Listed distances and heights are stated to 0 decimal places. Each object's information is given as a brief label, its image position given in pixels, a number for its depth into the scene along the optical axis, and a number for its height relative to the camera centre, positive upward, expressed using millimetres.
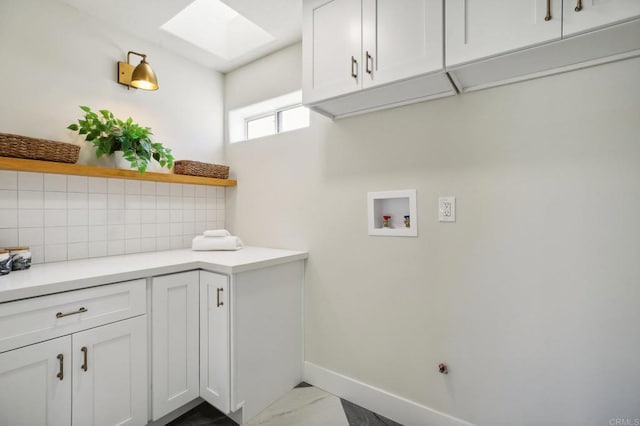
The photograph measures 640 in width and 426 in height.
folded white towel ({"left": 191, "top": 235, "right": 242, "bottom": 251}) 2096 -224
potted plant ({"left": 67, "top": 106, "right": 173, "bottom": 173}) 1803 +473
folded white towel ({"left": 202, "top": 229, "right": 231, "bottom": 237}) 2137 -153
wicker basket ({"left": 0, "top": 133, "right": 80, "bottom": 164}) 1463 +326
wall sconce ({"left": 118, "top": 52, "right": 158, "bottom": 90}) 1862 +877
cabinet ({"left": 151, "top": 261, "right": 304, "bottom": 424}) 1588 -723
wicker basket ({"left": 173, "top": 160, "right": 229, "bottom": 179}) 2219 +330
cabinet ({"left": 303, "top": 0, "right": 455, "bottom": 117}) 1303 +760
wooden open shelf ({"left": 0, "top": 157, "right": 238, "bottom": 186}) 1488 +238
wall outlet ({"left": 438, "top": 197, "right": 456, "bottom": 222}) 1503 +13
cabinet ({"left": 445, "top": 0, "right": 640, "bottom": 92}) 996 +626
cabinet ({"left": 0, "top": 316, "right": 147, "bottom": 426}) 1161 -726
